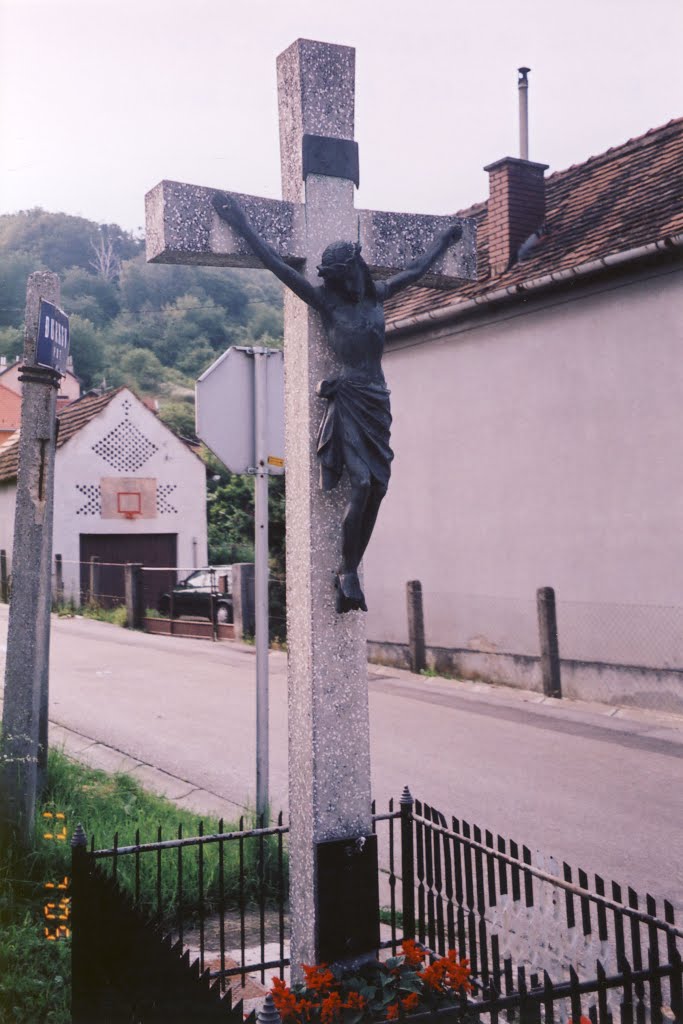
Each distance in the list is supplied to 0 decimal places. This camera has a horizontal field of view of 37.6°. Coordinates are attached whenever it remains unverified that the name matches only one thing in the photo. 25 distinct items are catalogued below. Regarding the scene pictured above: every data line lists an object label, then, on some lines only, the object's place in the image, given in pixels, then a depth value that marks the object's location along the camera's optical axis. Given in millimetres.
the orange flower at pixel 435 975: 3062
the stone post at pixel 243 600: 19234
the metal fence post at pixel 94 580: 26516
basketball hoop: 30297
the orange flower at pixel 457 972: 3005
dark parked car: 21750
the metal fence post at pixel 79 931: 3457
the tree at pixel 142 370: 59281
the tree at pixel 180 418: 47112
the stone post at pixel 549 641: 12734
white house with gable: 29453
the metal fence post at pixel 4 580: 29044
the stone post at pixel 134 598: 22517
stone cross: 3529
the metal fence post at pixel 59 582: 26975
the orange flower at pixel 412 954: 3170
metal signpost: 5508
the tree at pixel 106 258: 80250
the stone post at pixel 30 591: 5094
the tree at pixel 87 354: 58656
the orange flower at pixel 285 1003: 2887
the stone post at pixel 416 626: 14820
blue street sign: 5379
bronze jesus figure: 3518
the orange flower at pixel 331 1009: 2875
